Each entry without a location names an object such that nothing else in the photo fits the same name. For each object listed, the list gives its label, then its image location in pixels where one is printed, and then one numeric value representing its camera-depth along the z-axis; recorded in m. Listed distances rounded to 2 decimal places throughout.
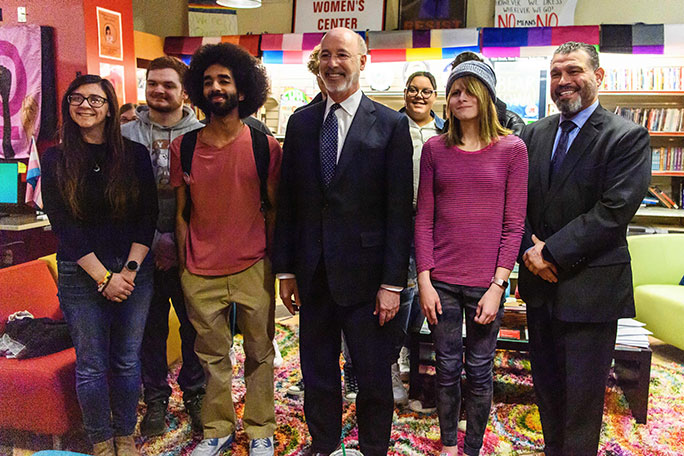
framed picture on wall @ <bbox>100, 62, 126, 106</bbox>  4.58
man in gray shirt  2.36
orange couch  2.30
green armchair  3.67
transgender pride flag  3.40
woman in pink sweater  1.95
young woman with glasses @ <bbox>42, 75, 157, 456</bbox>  1.96
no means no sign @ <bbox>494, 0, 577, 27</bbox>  5.59
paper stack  2.70
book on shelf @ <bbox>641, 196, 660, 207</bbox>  5.43
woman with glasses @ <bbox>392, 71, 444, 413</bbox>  2.47
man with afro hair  2.07
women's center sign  5.96
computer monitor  3.53
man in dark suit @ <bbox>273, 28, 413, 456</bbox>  1.91
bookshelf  5.19
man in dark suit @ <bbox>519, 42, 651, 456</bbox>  1.80
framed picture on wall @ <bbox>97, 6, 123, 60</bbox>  4.48
